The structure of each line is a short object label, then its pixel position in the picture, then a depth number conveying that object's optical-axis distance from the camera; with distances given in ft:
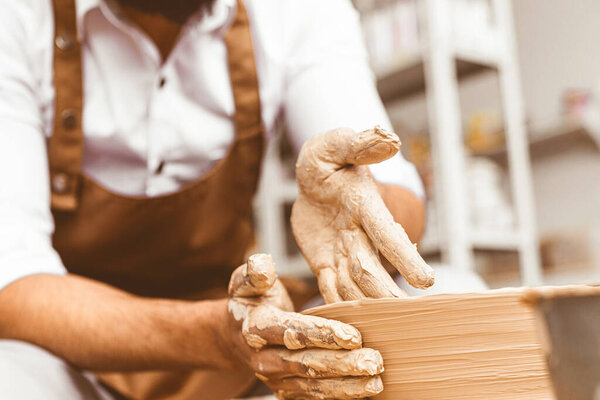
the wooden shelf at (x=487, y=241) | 6.67
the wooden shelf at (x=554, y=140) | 7.32
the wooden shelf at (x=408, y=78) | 7.30
